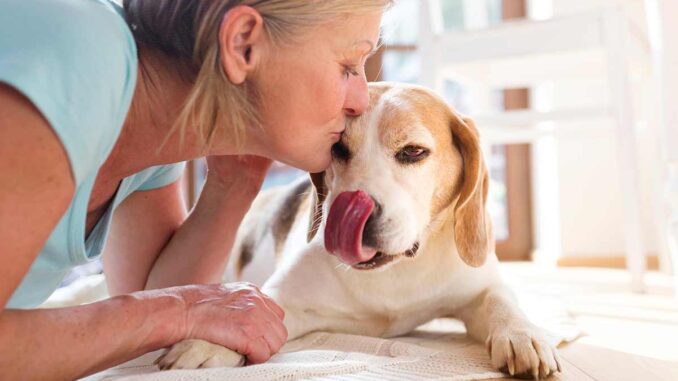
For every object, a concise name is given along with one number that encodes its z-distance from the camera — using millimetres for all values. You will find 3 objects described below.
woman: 912
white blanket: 1140
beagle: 1329
